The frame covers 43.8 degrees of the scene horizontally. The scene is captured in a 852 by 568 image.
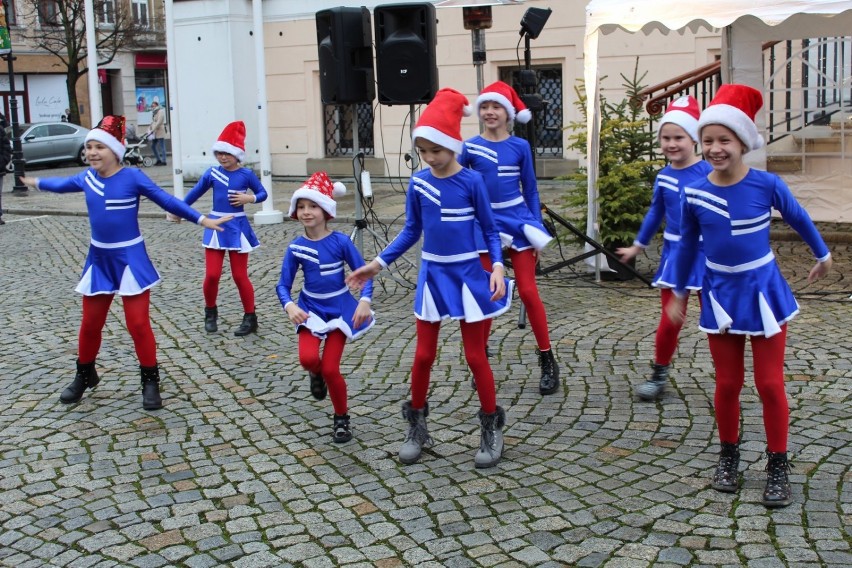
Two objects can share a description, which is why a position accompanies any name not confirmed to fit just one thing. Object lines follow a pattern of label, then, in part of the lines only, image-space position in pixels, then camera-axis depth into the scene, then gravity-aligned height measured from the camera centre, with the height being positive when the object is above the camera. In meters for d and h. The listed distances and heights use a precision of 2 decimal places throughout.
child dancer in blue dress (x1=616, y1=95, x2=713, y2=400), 6.17 -0.45
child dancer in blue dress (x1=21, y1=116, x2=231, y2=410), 6.59 -0.67
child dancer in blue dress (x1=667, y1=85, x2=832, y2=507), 4.73 -0.59
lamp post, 22.08 +0.32
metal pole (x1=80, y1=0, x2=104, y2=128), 16.25 +1.23
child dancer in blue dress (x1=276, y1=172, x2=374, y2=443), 5.83 -0.88
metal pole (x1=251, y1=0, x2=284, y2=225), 15.69 +0.09
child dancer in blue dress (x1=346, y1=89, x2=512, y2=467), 5.32 -0.64
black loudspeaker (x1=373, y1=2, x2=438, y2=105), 9.27 +0.72
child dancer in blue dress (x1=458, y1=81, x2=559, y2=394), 6.71 -0.39
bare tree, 36.91 +4.18
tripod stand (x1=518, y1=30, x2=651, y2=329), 9.55 +0.20
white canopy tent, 9.29 +0.96
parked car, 29.84 +0.01
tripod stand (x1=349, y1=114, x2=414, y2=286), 9.82 -0.62
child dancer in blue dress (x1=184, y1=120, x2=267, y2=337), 8.62 -0.73
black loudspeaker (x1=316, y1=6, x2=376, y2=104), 9.73 +0.71
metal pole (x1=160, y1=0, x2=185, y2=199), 17.22 +0.55
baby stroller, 29.24 -0.46
